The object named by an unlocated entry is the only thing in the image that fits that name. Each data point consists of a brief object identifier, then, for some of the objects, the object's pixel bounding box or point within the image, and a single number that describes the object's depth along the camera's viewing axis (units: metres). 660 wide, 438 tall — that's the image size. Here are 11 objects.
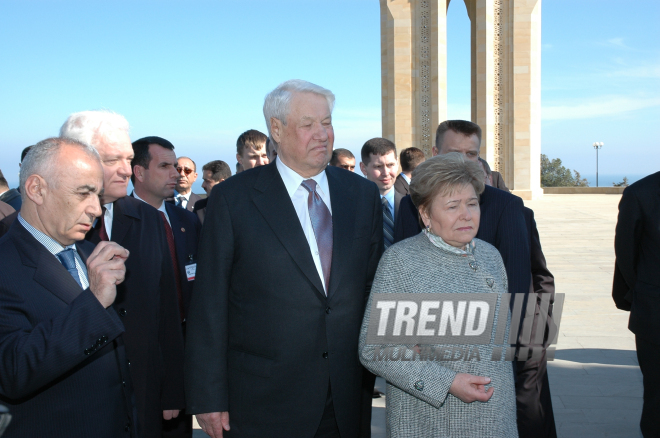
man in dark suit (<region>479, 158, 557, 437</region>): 3.17
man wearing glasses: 7.54
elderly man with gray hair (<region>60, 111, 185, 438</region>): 2.62
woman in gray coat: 2.28
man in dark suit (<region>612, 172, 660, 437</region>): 3.09
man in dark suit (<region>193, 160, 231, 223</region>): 8.18
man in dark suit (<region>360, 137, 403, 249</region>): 4.93
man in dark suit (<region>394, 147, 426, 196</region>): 5.83
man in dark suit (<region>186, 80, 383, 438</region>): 2.37
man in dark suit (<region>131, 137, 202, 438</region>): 3.60
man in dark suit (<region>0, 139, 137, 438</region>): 1.77
